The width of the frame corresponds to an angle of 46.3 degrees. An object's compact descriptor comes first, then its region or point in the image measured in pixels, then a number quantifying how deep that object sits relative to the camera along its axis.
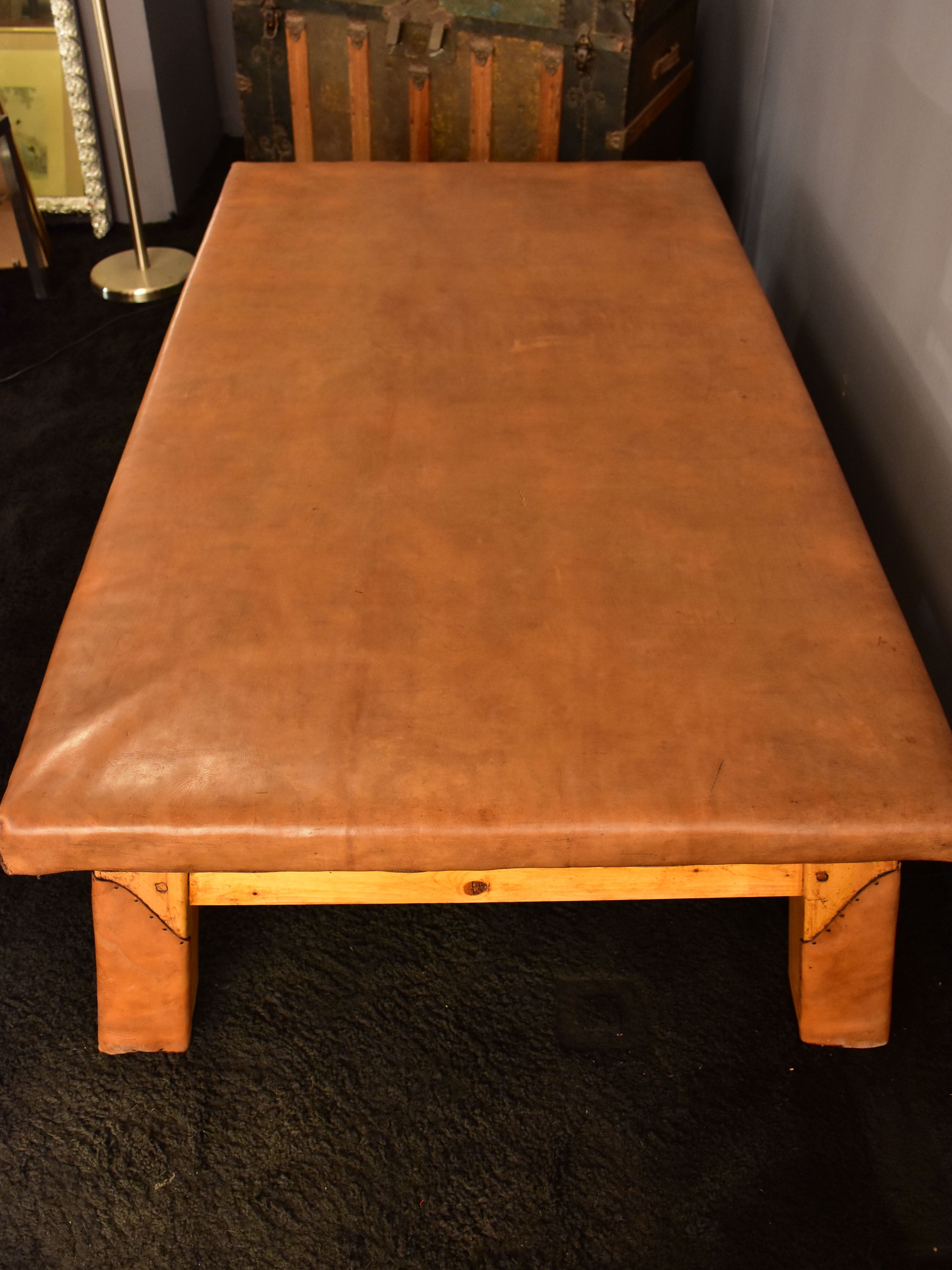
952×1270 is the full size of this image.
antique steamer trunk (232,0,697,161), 1.93
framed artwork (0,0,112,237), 2.27
